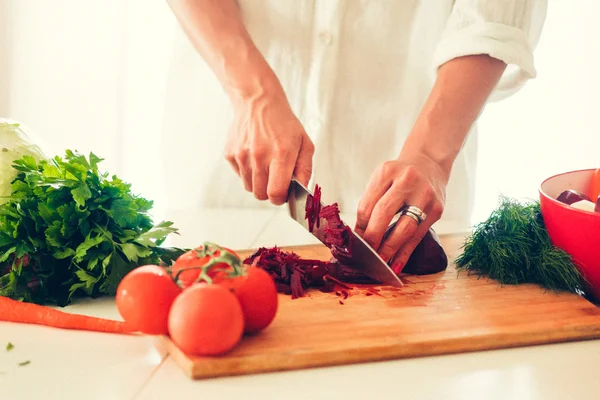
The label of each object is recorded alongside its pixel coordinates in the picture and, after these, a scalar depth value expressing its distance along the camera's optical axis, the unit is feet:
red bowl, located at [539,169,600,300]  5.65
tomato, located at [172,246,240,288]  4.72
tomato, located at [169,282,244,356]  4.27
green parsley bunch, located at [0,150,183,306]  5.28
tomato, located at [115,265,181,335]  4.54
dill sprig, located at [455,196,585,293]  5.83
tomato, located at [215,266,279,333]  4.61
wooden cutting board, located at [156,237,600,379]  4.54
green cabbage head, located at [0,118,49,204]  5.70
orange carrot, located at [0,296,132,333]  4.91
